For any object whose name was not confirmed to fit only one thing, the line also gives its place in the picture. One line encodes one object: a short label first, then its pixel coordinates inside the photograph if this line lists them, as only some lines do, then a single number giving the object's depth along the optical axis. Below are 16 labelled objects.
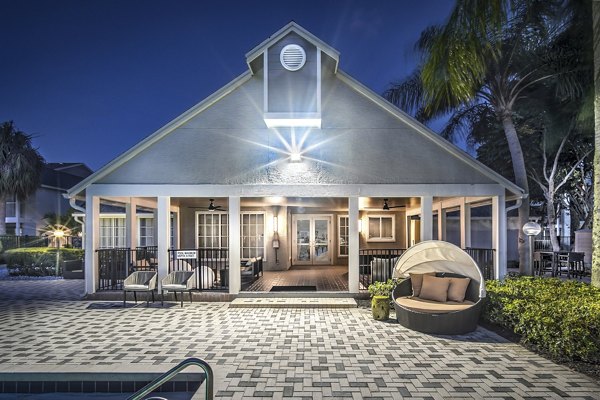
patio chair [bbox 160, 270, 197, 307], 9.27
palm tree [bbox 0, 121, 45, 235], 19.48
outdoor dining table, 13.42
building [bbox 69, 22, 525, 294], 9.48
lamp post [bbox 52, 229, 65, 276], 15.55
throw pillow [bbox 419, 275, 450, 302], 7.56
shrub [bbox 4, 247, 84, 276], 15.52
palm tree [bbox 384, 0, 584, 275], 8.19
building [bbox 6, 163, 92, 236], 24.56
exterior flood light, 9.62
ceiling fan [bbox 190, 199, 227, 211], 12.84
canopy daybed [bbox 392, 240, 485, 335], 6.89
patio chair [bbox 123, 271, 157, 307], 9.20
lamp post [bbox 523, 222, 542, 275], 11.63
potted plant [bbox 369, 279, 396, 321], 7.88
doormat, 10.53
